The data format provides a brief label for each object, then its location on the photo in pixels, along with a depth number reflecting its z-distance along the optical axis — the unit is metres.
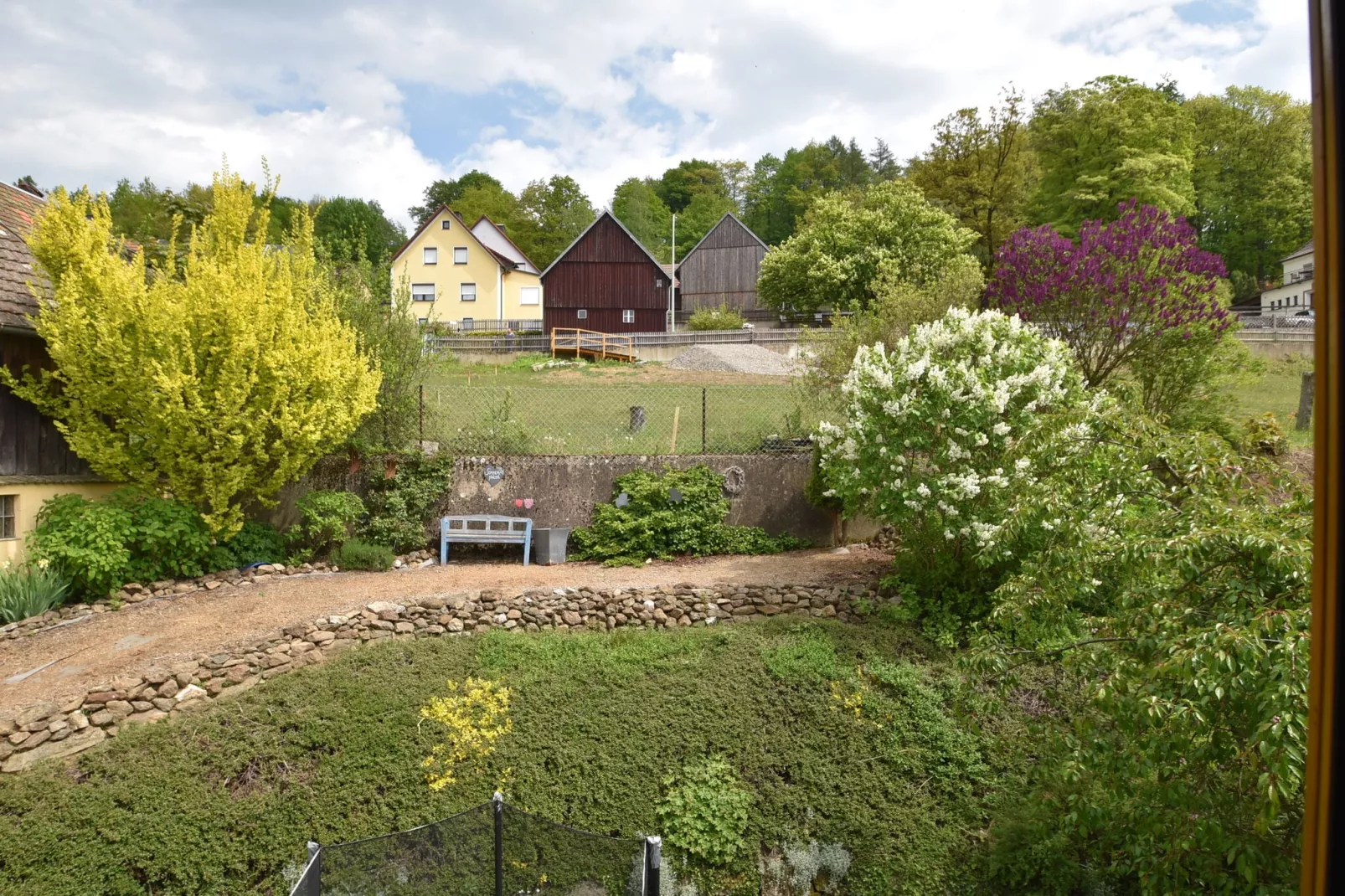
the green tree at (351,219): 49.62
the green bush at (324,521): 11.52
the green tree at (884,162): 75.25
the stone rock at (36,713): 7.06
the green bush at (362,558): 11.44
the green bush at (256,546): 11.38
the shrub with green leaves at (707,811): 6.86
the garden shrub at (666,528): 11.91
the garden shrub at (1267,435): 11.26
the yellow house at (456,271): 41.41
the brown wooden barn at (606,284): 38.22
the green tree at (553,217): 59.59
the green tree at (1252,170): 35.94
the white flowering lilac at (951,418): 8.55
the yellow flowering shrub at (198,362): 9.97
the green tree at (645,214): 58.59
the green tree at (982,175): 32.41
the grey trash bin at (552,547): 11.97
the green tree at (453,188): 67.28
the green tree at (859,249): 30.59
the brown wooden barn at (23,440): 10.59
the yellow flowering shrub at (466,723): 7.28
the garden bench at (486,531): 11.97
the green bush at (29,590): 9.66
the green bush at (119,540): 10.02
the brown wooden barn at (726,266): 45.12
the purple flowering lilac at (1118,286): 12.12
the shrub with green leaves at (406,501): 12.07
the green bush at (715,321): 33.78
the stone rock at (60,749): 6.84
